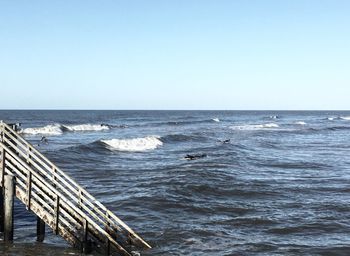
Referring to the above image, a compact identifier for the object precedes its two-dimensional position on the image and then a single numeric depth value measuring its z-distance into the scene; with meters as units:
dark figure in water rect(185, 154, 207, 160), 31.96
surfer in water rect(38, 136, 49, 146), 49.04
